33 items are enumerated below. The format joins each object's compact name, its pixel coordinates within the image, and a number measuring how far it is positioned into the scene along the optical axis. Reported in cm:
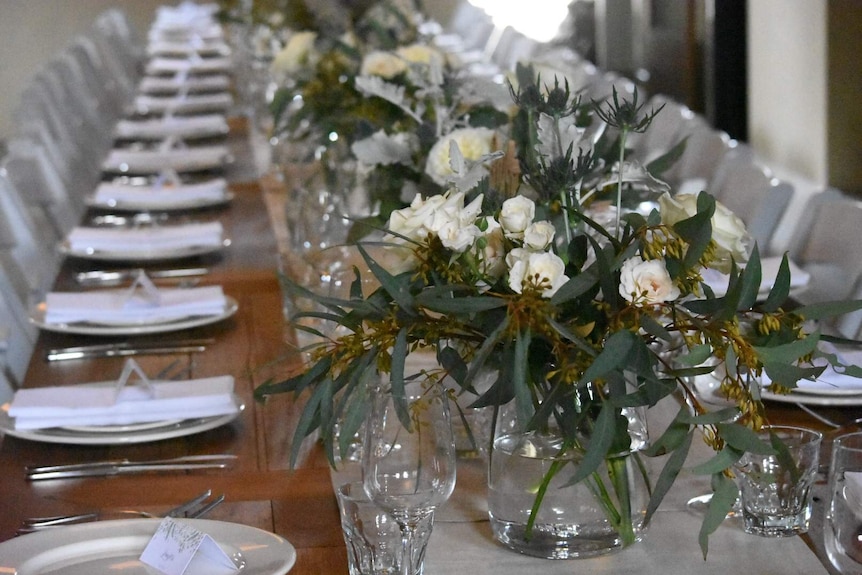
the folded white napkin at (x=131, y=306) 363
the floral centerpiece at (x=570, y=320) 185
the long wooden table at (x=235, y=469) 237
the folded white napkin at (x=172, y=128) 715
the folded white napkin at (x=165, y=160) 617
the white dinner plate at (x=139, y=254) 444
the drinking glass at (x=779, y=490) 217
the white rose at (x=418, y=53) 418
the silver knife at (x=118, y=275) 423
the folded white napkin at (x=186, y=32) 1281
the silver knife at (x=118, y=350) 345
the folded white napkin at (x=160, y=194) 530
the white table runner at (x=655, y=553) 211
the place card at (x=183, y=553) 206
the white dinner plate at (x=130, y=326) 358
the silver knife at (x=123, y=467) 261
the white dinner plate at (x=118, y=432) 274
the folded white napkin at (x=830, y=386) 276
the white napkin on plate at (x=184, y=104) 825
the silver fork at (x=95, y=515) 233
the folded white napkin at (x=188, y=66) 1034
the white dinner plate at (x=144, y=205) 527
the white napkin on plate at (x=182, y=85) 925
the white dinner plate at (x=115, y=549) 208
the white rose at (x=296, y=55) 538
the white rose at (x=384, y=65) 416
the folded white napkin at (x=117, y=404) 278
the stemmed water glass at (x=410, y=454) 197
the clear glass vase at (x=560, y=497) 211
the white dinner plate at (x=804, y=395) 274
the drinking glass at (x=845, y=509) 188
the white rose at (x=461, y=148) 299
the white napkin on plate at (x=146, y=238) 450
